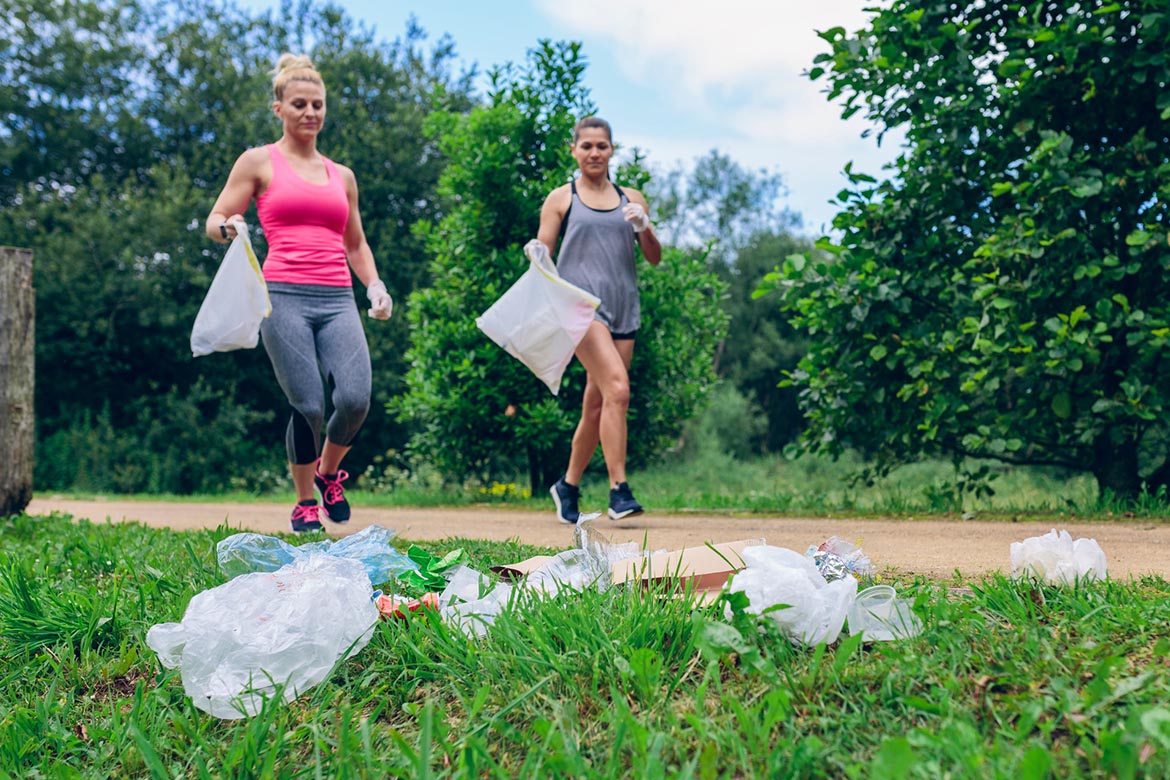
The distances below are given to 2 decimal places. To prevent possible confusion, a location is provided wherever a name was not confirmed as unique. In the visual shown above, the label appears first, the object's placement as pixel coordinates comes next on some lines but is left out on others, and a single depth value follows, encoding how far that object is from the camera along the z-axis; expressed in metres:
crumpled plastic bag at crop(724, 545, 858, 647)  2.25
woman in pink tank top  4.80
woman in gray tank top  5.19
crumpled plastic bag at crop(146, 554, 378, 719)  2.39
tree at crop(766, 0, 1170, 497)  4.95
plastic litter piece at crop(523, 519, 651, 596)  2.87
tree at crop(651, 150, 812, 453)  30.00
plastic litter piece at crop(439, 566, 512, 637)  2.56
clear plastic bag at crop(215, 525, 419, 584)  3.34
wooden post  5.95
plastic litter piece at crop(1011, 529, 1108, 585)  2.63
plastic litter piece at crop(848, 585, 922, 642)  2.28
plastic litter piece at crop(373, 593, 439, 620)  2.72
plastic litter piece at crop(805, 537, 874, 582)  2.81
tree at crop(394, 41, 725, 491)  8.79
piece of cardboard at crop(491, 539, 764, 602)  2.64
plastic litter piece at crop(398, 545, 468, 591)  3.15
